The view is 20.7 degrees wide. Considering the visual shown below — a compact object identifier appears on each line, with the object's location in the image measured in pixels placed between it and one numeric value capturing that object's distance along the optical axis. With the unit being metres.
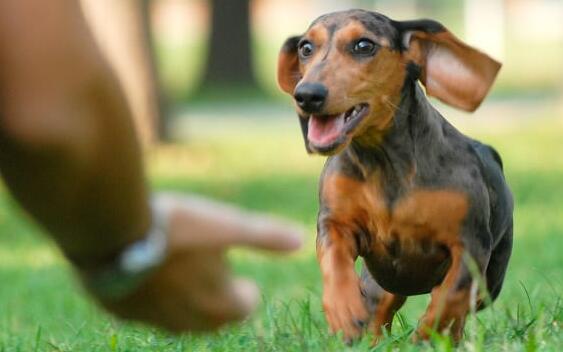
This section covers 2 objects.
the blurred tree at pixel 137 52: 16.30
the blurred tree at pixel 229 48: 32.00
